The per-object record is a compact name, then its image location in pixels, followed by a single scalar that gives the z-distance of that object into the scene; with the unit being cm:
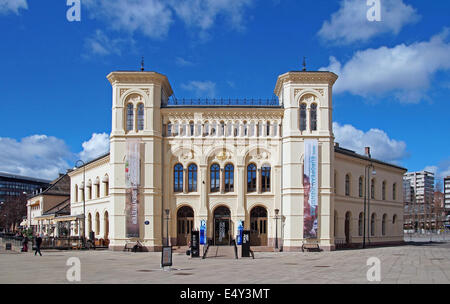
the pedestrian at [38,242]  3731
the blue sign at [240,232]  4347
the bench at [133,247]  4188
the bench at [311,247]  4175
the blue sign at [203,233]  4397
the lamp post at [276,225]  4261
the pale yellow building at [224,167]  4288
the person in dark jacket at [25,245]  4322
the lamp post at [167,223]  4188
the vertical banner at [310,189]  4238
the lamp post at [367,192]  5166
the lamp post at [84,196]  4638
